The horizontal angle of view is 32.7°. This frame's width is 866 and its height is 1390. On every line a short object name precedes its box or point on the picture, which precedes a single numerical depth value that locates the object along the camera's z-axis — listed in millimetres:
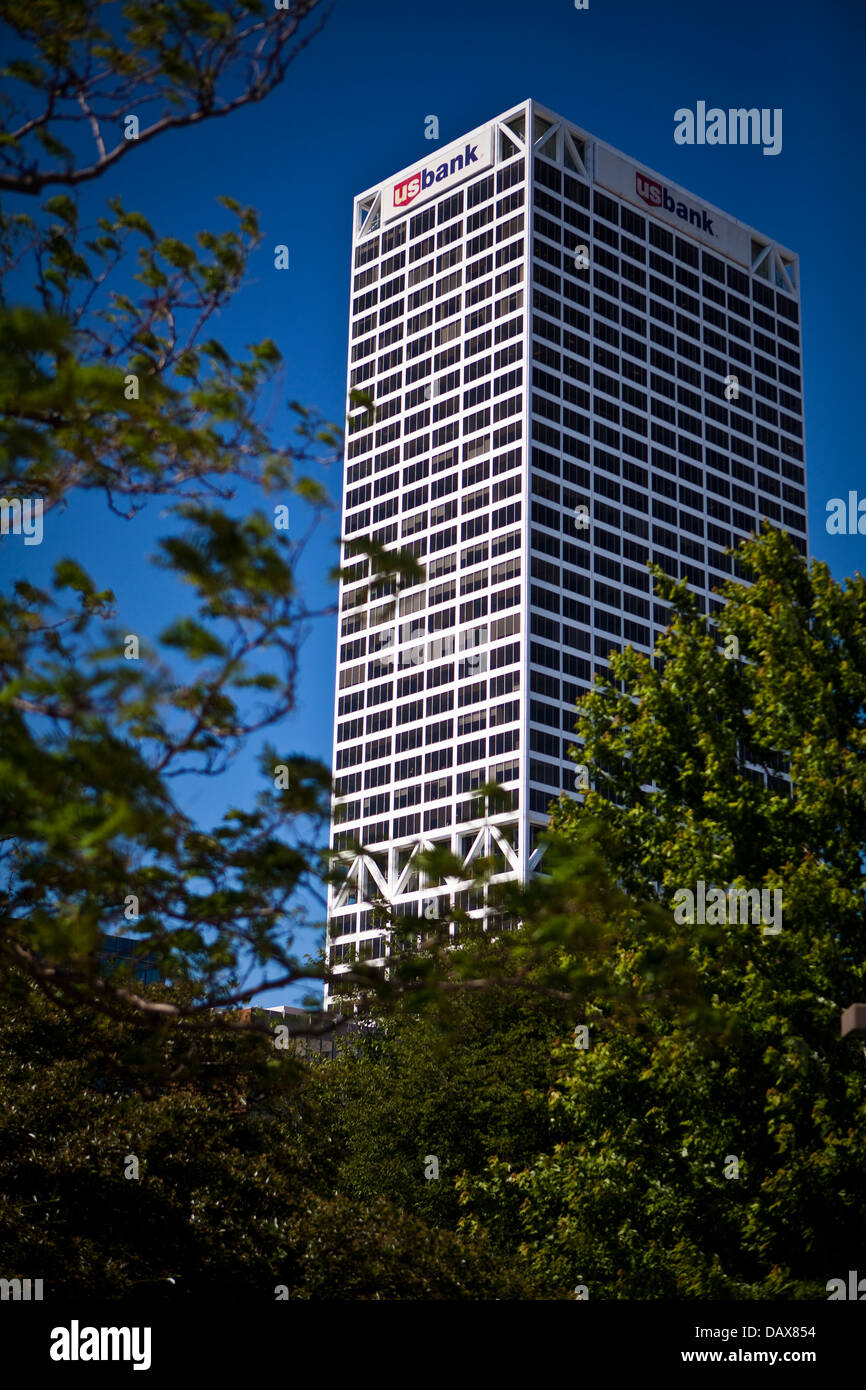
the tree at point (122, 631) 7379
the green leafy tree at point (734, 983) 18297
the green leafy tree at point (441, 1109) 31719
